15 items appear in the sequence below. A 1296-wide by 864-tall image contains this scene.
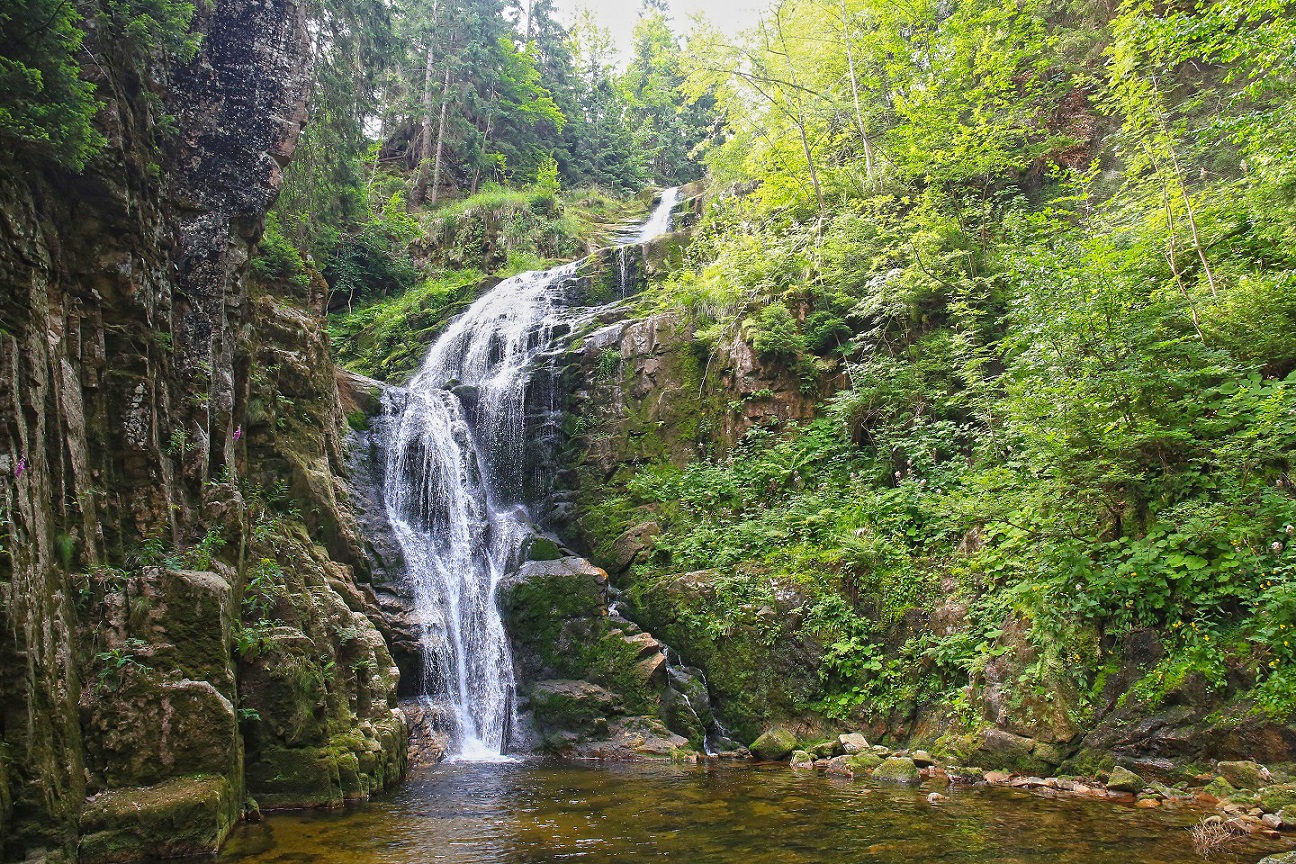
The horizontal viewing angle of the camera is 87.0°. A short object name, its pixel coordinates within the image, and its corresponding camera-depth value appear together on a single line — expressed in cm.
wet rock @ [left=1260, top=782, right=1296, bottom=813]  520
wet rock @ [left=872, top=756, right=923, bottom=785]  771
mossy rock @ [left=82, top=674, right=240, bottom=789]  543
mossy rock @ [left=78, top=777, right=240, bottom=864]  503
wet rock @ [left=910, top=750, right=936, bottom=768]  805
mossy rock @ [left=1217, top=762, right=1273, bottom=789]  564
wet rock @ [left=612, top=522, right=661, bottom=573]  1344
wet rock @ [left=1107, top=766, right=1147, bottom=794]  634
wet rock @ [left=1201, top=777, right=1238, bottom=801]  571
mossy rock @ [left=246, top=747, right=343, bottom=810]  681
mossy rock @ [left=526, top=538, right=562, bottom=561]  1348
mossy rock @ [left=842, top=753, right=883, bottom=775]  831
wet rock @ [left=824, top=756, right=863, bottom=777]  830
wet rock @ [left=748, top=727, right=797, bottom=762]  951
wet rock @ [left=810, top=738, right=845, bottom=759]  909
